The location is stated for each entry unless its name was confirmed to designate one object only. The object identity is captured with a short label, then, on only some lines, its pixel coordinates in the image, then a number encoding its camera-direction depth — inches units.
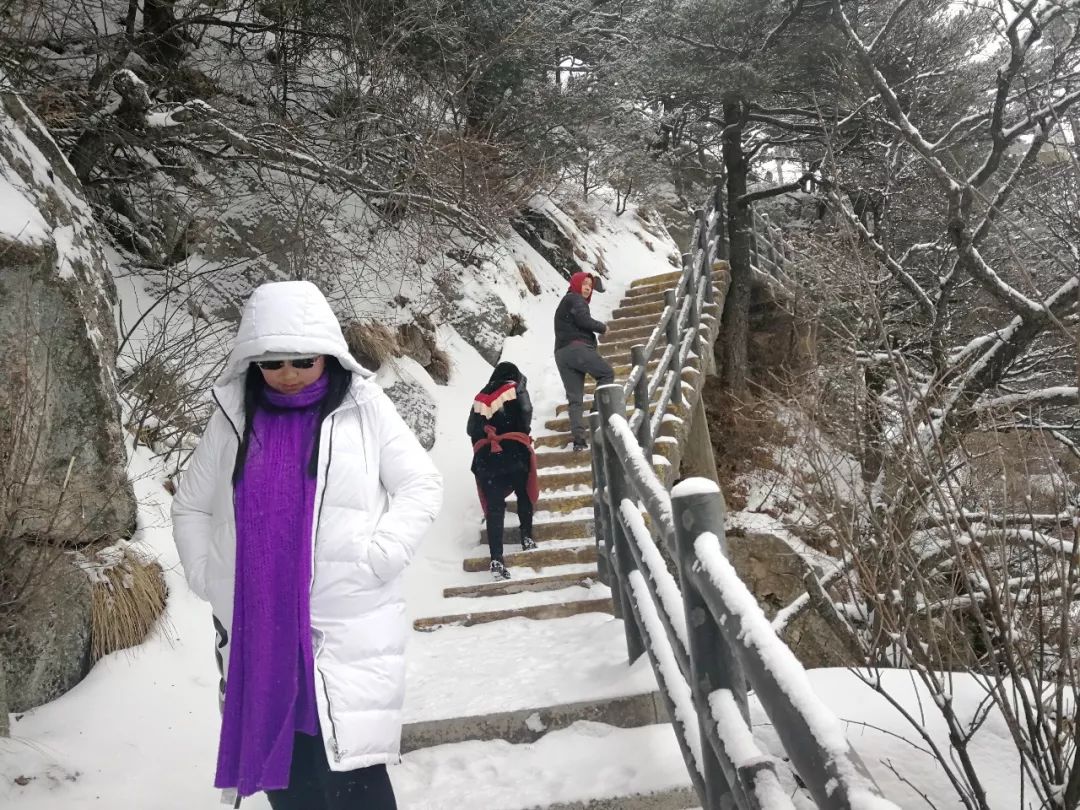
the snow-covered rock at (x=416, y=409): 306.2
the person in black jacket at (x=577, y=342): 262.1
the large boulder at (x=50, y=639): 118.1
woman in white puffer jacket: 68.4
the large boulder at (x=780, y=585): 324.5
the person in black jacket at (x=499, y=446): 206.4
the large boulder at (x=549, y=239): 534.3
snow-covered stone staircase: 100.7
